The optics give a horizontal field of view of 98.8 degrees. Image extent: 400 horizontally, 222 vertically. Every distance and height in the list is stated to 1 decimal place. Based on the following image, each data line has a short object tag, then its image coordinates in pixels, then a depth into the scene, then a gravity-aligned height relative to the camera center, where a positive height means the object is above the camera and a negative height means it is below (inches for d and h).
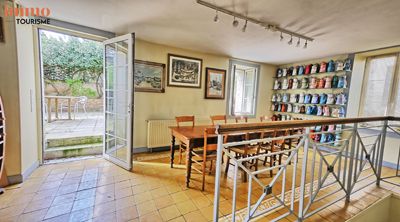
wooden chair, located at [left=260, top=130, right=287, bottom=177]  106.9 -30.4
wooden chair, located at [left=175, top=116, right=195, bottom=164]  118.4 -17.6
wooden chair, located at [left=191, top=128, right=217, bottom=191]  79.6 -30.8
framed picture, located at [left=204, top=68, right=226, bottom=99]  164.4 +13.0
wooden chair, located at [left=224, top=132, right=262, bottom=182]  97.0 -30.1
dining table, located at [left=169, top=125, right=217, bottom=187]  90.0 -23.2
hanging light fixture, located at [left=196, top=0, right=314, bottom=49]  75.9 +40.0
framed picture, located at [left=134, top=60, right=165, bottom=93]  131.8 +13.1
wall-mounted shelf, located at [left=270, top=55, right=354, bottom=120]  143.5 +11.6
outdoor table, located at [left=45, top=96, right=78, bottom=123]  206.7 -20.9
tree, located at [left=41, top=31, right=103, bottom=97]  254.5 +46.5
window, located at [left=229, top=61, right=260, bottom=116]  192.4 +10.3
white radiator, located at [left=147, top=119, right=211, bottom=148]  135.8 -31.6
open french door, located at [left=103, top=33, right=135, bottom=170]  102.3 -5.1
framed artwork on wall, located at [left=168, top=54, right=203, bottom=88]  145.3 +21.1
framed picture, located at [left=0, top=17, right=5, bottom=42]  76.6 +23.9
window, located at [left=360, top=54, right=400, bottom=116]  127.3 +13.6
